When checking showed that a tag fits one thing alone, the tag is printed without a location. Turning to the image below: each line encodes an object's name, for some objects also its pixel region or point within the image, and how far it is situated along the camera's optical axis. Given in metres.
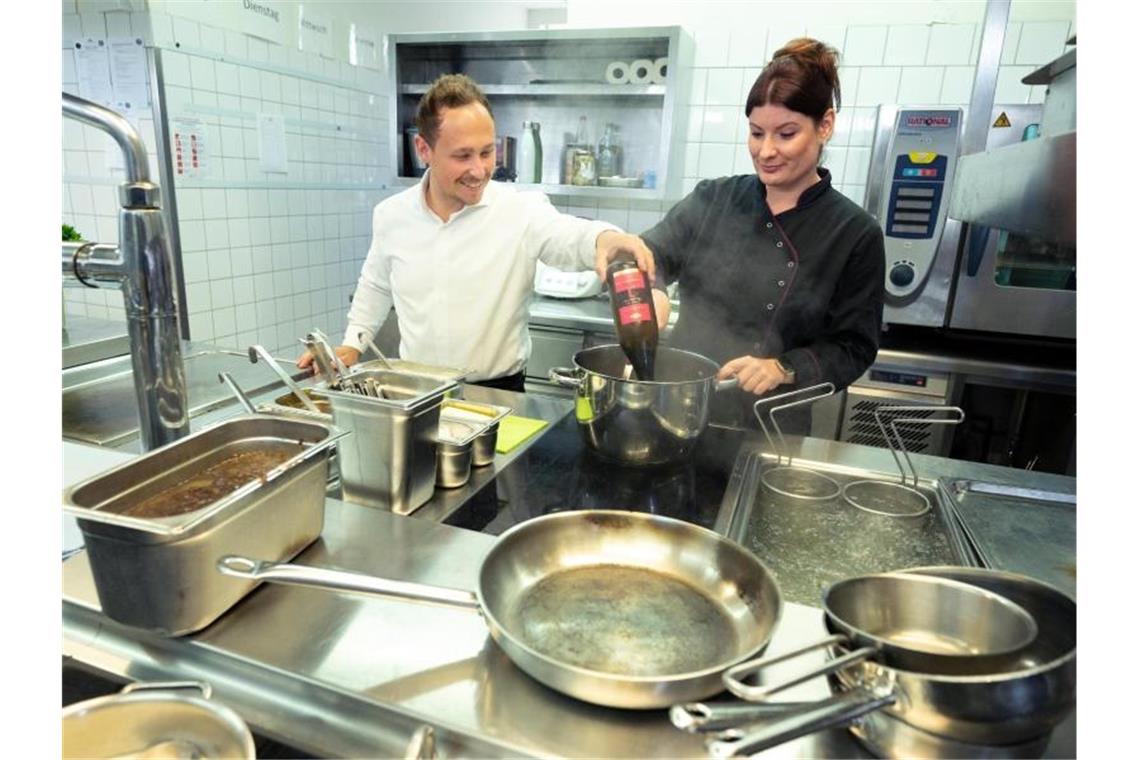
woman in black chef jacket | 1.68
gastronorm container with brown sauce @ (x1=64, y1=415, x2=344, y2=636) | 0.67
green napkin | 1.35
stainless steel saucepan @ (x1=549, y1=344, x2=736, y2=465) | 1.16
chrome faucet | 0.80
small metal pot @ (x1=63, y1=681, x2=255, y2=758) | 0.61
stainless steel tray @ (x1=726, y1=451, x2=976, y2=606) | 1.00
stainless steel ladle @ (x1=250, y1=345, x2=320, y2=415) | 1.06
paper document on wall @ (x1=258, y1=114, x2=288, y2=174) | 3.17
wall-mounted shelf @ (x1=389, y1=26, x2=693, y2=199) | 3.03
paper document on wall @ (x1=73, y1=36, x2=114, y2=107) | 2.72
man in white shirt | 1.96
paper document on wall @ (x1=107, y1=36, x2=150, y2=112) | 2.67
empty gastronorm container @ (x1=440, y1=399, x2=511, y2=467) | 1.23
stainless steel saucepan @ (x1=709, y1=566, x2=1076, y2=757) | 0.55
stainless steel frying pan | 0.64
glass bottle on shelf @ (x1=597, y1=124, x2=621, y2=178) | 3.33
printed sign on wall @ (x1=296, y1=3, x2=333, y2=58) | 3.28
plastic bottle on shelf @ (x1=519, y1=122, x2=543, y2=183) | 3.40
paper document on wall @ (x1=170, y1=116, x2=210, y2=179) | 2.78
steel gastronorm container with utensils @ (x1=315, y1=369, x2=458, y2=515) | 0.99
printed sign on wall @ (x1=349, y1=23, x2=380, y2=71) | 3.62
